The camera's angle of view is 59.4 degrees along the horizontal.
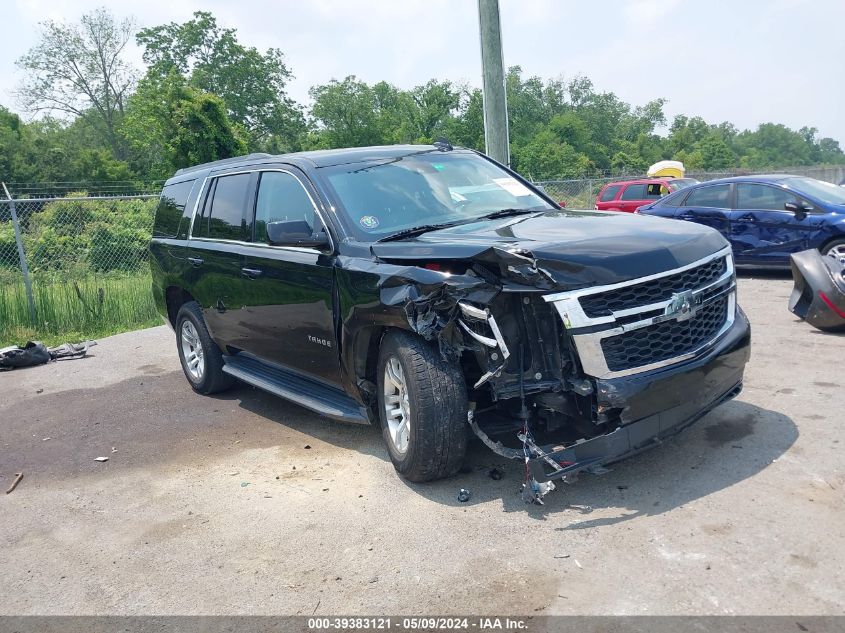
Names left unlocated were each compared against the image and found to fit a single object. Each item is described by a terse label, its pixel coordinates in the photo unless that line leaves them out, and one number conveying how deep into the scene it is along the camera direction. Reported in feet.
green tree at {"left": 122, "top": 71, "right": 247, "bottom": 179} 106.52
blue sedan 34.06
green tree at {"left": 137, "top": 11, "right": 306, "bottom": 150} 204.74
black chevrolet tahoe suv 12.67
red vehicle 58.29
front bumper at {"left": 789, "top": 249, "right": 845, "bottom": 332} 22.76
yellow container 95.50
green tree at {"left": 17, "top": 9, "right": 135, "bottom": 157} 193.47
